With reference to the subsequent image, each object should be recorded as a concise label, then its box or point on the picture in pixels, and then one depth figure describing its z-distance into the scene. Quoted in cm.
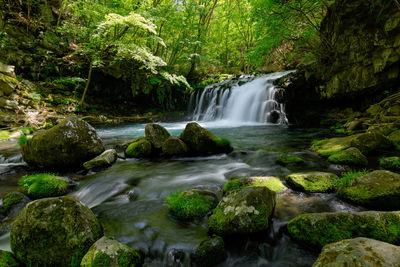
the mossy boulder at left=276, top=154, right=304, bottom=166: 512
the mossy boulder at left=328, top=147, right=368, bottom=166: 454
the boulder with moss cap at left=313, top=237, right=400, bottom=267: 149
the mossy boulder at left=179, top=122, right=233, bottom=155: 652
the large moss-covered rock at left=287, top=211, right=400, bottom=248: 206
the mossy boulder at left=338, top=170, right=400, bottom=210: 270
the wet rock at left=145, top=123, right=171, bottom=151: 674
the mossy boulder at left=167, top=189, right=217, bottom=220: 296
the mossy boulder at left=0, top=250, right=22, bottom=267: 197
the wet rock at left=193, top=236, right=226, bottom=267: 216
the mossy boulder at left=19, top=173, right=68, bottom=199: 376
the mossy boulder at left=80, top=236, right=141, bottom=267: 188
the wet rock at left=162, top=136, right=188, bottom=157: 647
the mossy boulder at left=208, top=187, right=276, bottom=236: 241
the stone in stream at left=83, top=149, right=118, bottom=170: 539
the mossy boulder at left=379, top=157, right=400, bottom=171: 428
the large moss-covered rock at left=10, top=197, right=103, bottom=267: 207
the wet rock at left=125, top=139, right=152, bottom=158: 645
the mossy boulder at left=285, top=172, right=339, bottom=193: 344
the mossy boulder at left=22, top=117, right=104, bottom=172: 516
